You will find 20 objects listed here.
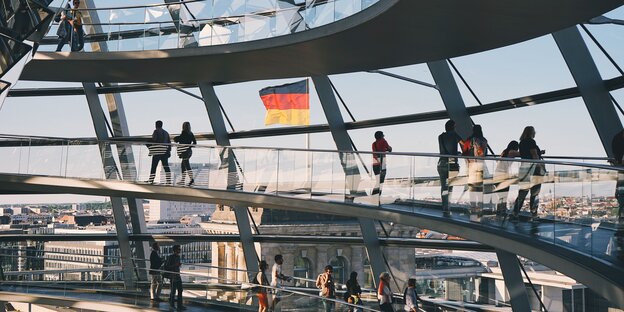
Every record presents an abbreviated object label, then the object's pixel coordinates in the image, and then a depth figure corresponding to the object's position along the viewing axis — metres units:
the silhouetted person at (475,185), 14.27
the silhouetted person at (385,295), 16.05
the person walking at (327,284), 17.75
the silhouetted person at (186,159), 21.77
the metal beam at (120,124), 24.60
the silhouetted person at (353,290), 17.45
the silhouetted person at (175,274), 20.67
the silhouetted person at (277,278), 17.88
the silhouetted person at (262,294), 18.41
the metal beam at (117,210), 24.56
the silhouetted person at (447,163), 15.25
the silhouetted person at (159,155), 22.02
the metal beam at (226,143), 24.75
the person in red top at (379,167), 17.31
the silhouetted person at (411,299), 15.77
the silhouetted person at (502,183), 13.40
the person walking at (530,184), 12.65
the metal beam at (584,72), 16.06
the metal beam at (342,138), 22.52
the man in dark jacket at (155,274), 21.83
